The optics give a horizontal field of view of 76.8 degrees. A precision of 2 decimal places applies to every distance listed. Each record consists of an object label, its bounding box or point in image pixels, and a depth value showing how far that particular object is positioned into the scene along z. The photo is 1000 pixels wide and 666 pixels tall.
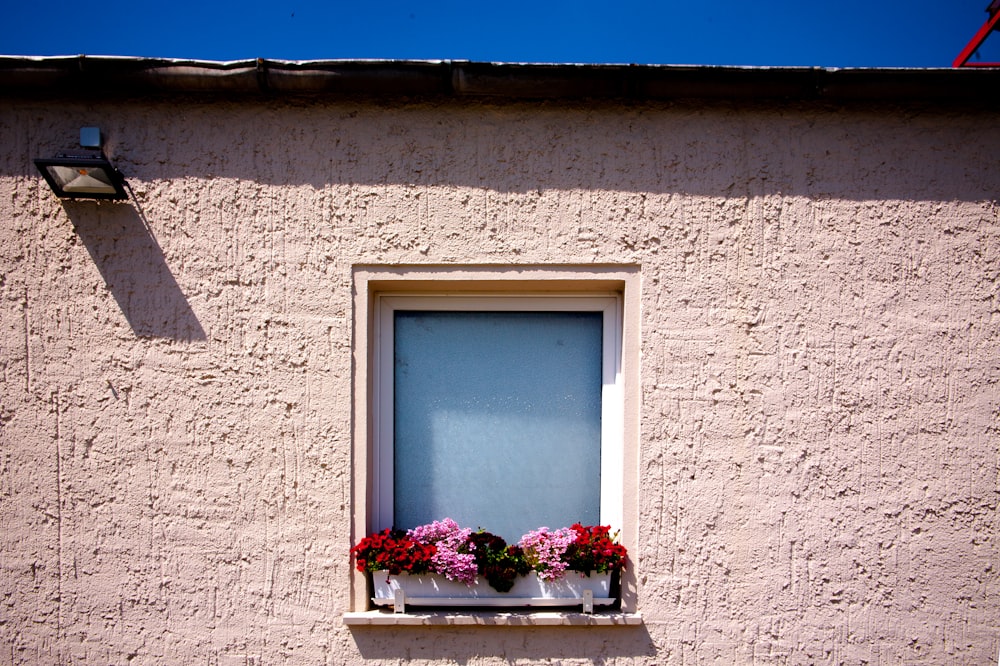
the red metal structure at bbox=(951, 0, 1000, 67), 3.11
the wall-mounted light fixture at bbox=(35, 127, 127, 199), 2.72
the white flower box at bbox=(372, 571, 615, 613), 2.84
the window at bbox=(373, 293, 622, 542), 3.06
